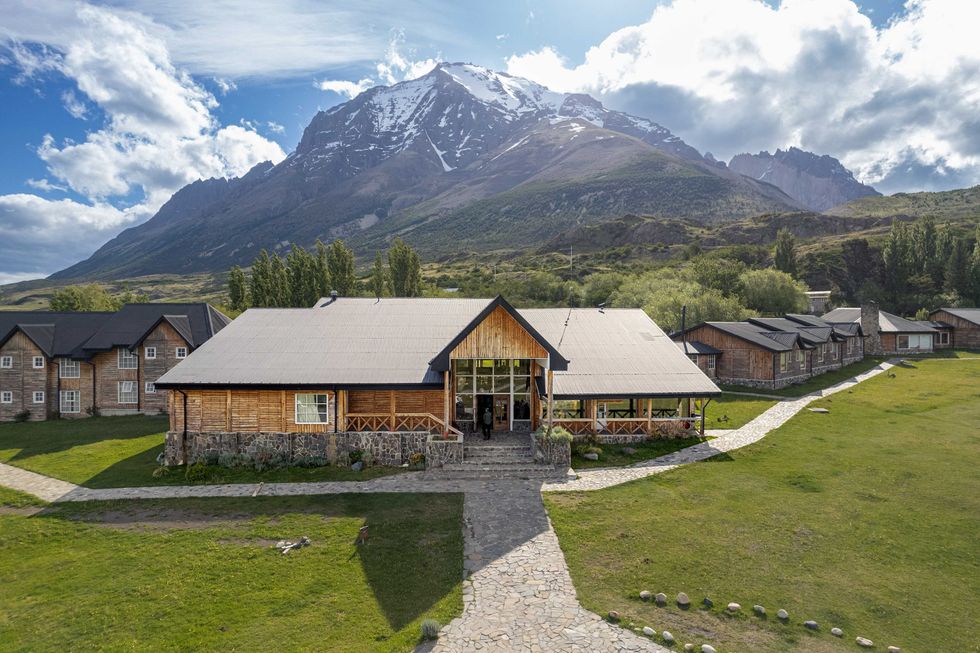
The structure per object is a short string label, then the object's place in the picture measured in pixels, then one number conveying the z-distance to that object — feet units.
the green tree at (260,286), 212.64
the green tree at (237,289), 225.76
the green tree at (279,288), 209.46
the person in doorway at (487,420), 78.18
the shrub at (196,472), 70.18
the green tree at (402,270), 253.65
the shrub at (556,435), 72.79
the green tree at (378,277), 255.02
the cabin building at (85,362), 118.93
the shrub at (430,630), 35.17
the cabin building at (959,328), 213.46
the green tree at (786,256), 335.47
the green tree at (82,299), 232.73
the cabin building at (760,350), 143.95
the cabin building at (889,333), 205.67
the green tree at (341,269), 227.40
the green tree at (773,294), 244.63
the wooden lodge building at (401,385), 75.05
